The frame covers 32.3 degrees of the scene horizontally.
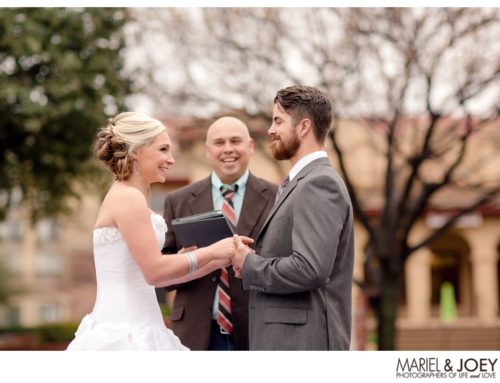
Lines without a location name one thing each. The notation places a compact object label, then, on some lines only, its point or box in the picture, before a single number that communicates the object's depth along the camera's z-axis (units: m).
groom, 4.04
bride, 4.39
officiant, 5.38
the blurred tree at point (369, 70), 14.73
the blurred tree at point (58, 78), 14.55
